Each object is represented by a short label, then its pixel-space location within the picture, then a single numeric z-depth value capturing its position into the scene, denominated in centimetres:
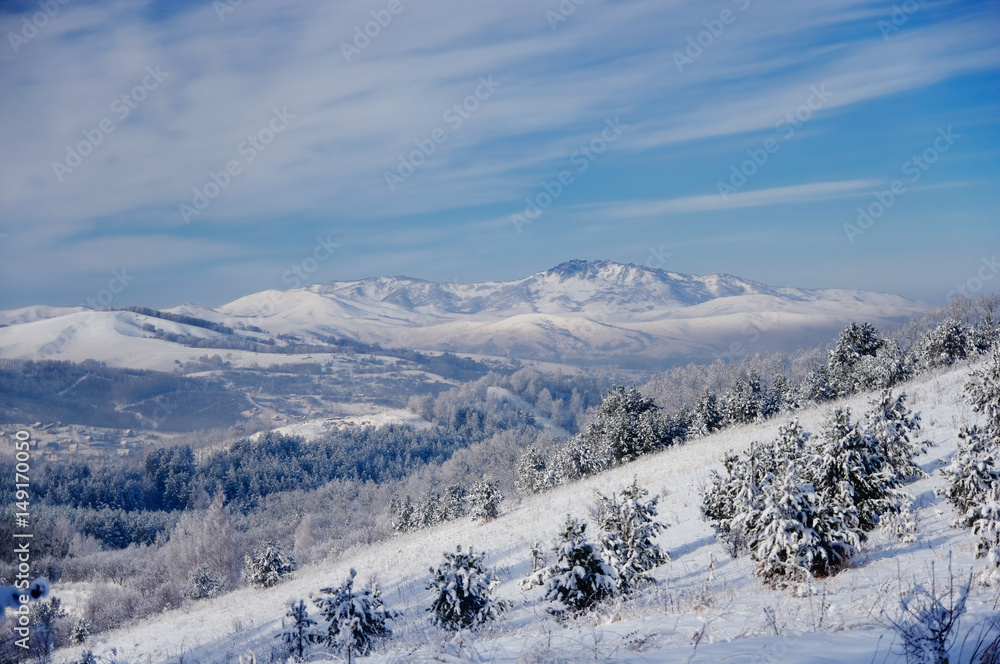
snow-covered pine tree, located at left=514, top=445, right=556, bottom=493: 5506
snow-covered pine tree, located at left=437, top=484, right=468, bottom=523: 5609
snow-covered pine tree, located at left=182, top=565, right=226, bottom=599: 4300
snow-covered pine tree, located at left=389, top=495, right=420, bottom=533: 6031
